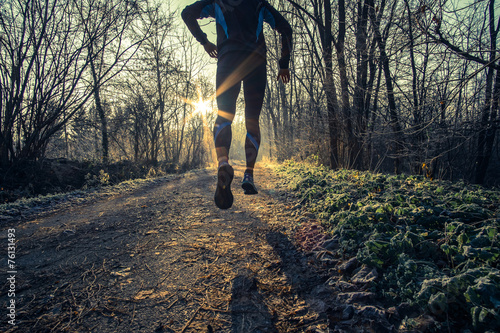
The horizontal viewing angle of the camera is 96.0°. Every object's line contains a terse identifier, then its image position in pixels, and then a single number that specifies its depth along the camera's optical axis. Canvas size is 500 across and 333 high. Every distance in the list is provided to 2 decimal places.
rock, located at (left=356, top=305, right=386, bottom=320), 0.87
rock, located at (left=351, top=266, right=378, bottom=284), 1.07
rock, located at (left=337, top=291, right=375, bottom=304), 0.98
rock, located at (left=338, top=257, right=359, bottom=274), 1.21
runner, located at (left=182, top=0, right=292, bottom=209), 2.27
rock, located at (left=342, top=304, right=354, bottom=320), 0.91
